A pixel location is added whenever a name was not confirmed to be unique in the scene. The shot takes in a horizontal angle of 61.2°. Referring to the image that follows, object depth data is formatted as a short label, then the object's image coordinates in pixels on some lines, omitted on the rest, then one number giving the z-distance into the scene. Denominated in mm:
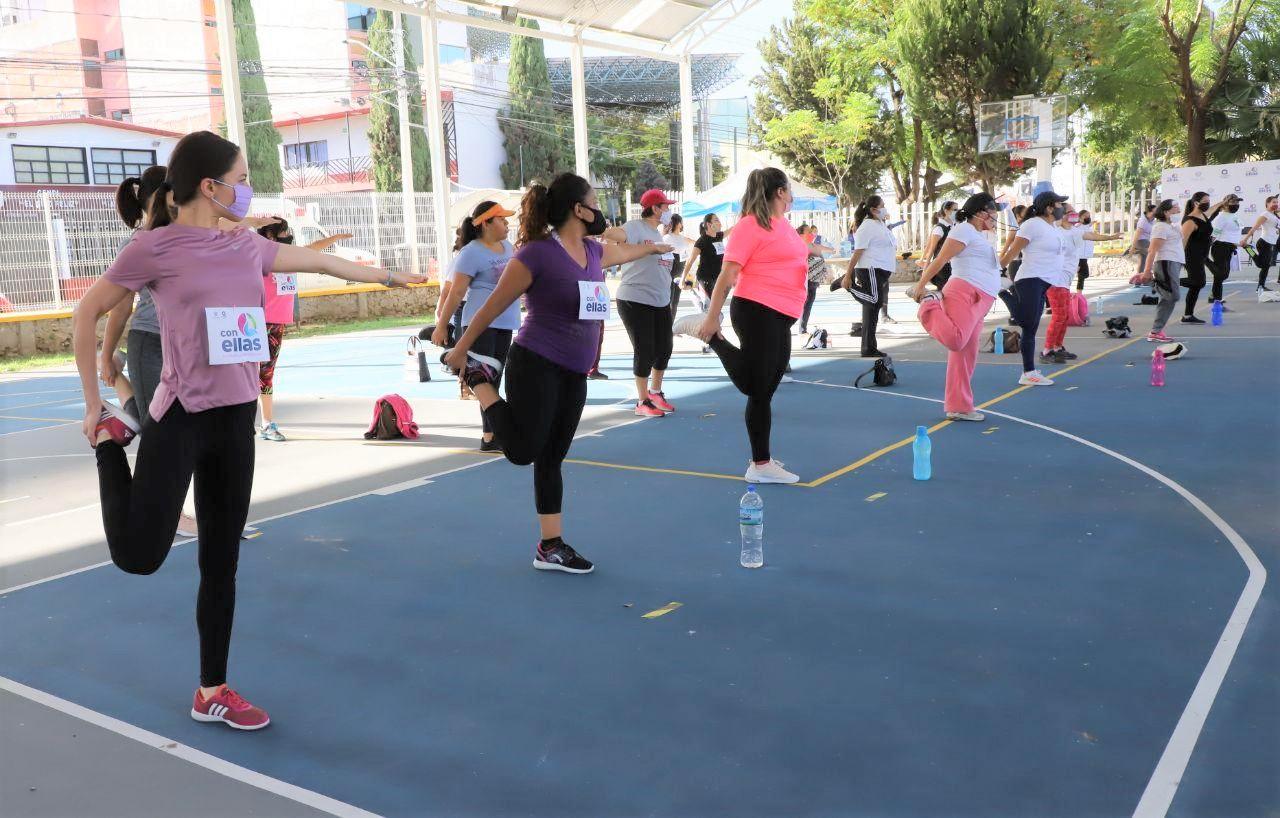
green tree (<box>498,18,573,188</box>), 52344
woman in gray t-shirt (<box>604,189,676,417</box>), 9078
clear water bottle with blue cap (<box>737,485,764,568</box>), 5016
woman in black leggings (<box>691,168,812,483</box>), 6438
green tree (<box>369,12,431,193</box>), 46062
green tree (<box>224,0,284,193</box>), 38844
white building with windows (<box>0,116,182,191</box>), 39250
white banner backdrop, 25984
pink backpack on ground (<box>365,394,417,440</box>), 8742
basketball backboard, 25812
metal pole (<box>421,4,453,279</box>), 22672
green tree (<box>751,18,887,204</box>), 37656
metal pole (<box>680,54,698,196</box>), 27656
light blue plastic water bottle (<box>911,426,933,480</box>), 6668
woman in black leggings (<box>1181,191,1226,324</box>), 13500
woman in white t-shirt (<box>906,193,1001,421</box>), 8305
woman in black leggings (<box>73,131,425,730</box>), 3330
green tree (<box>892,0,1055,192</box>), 27734
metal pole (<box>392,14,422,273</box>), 23969
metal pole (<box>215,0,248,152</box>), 18344
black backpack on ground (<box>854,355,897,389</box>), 10609
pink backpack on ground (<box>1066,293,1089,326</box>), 15898
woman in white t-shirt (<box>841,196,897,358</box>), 12633
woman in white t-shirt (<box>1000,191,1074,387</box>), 10008
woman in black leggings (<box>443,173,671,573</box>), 4789
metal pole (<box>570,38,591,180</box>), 24906
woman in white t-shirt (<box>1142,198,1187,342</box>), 12648
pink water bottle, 9923
